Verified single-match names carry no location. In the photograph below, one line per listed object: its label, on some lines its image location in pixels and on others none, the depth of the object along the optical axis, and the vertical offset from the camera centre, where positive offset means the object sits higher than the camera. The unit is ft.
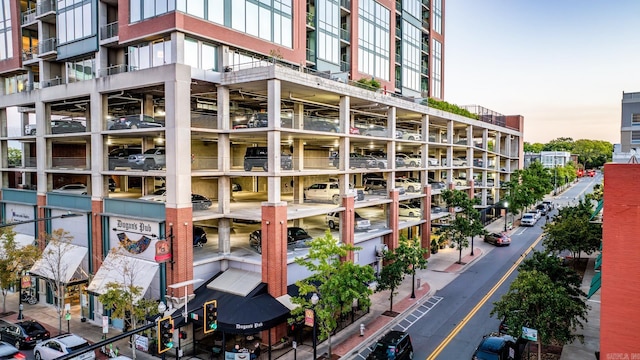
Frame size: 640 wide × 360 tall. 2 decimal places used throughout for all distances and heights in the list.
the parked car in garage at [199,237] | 93.27 -16.90
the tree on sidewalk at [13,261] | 96.76 -23.74
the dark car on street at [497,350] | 66.13 -31.11
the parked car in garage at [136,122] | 85.71 +9.85
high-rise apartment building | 81.61 +7.75
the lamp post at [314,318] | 66.39 -26.07
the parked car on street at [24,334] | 83.33 -36.37
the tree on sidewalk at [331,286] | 70.13 -21.50
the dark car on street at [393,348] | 66.64 -31.29
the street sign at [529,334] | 60.64 -25.69
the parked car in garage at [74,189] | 114.01 -6.66
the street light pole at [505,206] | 193.00 -18.69
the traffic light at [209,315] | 52.21 -19.82
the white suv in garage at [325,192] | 112.37 -7.09
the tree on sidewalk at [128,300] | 73.77 -25.63
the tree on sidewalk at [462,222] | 132.55 -18.75
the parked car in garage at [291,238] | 91.01 -16.96
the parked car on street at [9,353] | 71.96 -34.49
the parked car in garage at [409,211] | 141.90 -15.62
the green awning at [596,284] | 61.67 -18.45
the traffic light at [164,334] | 46.13 -19.76
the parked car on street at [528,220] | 210.38 -27.85
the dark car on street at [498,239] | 165.99 -30.34
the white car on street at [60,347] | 73.87 -34.47
